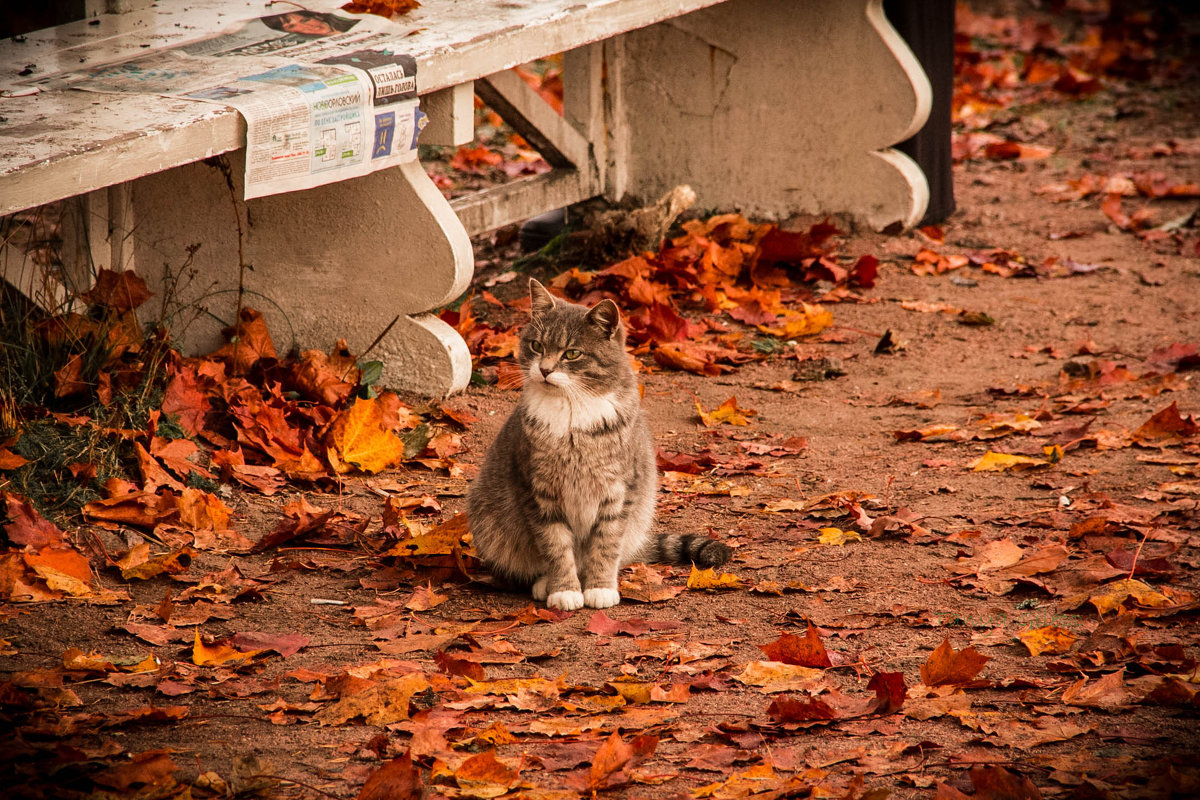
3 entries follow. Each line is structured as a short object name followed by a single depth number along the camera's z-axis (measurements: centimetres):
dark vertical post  1340
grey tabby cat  666
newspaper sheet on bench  750
